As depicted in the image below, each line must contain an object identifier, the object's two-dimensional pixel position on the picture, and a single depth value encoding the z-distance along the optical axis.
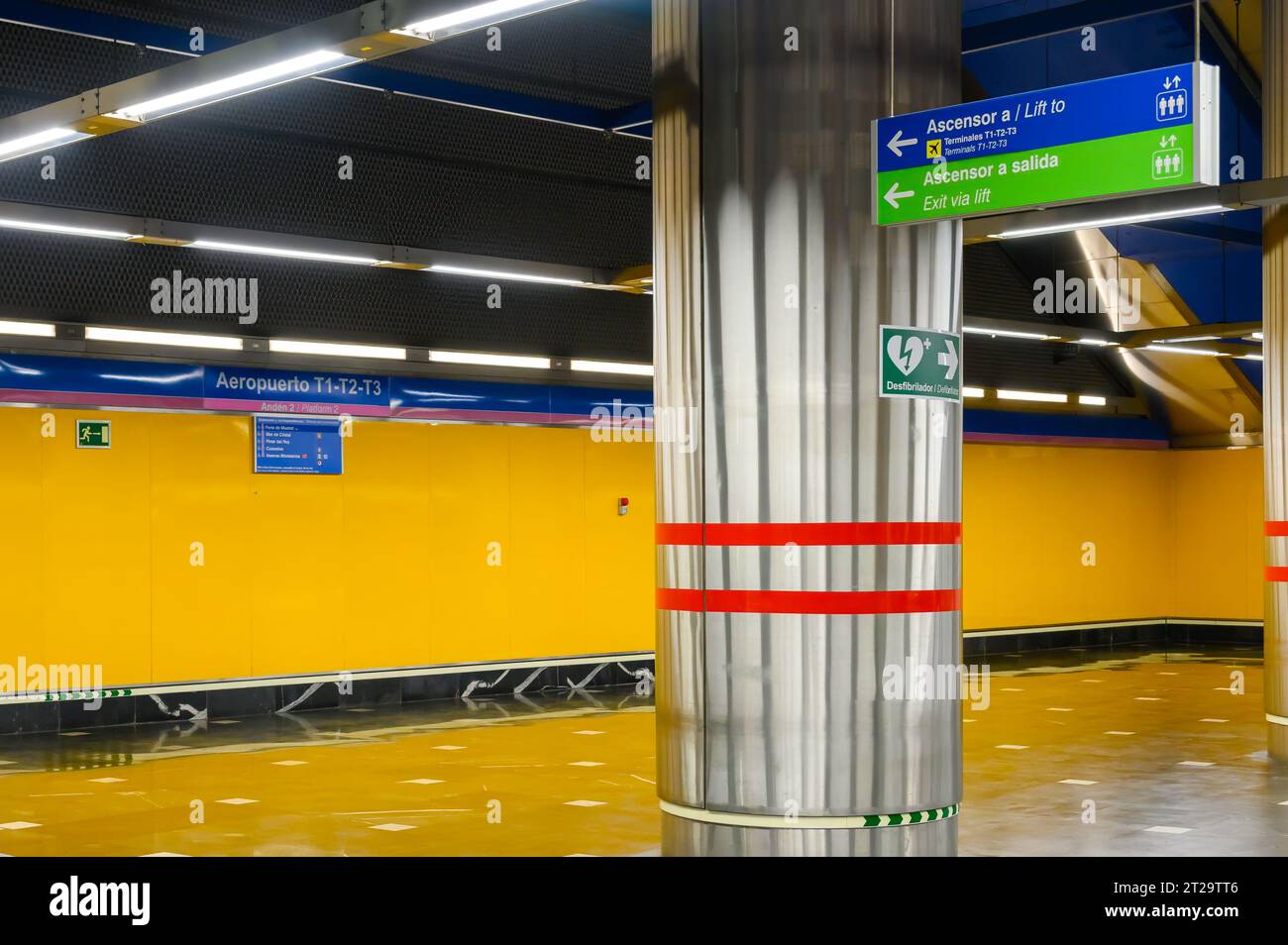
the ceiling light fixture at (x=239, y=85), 6.38
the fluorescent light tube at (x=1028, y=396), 20.28
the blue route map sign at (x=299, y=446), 13.92
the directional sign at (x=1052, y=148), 6.11
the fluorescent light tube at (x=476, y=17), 5.48
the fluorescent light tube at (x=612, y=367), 15.90
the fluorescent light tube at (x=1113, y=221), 9.59
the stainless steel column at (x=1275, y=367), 11.52
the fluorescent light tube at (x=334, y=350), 13.65
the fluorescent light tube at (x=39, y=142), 7.72
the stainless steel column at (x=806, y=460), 6.19
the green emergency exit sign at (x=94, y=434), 12.91
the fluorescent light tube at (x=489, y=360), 14.84
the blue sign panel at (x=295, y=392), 13.60
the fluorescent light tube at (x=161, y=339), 12.70
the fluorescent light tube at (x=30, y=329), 12.16
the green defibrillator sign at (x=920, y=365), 6.21
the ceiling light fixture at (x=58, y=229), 9.79
